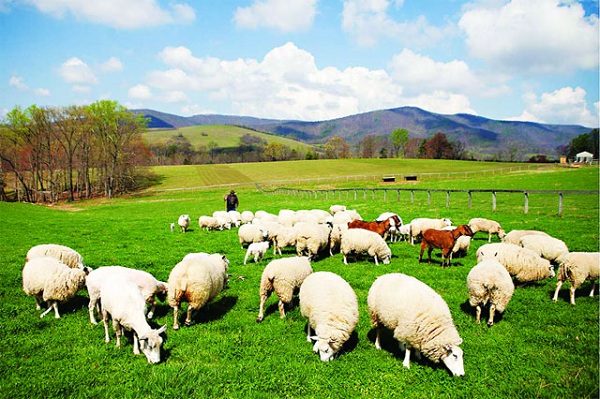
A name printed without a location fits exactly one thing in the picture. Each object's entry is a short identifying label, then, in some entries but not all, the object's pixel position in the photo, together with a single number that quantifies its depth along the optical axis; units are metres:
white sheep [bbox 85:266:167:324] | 7.47
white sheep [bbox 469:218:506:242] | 14.40
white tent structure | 94.94
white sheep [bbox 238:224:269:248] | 14.09
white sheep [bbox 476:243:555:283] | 8.71
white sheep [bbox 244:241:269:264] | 12.23
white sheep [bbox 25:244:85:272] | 9.61
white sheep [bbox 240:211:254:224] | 21.73
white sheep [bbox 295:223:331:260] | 12.17
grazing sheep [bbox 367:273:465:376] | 5.53
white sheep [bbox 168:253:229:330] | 7.30
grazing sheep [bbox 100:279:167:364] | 5.84
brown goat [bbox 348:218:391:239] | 14.12
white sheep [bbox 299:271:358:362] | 5.91
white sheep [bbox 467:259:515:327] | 6.96
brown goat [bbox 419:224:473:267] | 10.82
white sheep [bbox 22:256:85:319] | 7.78
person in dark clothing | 23.12
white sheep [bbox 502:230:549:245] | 11.44
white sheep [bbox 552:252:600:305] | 7.73
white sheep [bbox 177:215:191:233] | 19.72
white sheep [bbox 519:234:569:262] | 9.91
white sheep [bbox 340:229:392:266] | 11.63
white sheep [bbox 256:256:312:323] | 7.81
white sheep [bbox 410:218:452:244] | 14.61
